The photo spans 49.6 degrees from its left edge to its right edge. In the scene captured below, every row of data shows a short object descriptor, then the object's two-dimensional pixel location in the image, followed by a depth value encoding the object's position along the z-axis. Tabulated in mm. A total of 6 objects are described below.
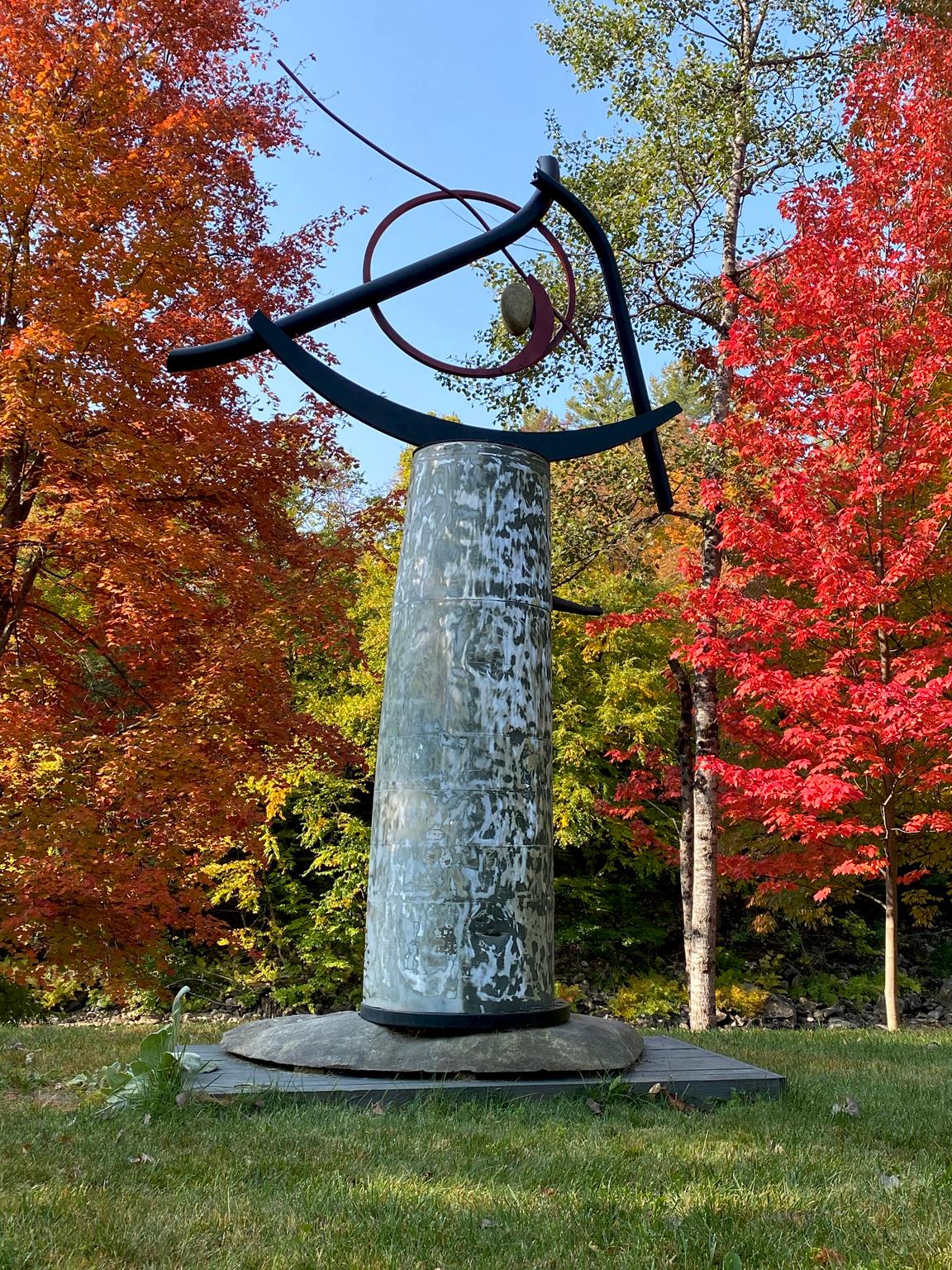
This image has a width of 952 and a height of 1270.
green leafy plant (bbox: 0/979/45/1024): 12188
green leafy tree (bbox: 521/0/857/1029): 11547
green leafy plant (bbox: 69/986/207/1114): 3941
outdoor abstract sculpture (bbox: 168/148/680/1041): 4984
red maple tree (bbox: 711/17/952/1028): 9469
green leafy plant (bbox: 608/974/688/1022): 16141
